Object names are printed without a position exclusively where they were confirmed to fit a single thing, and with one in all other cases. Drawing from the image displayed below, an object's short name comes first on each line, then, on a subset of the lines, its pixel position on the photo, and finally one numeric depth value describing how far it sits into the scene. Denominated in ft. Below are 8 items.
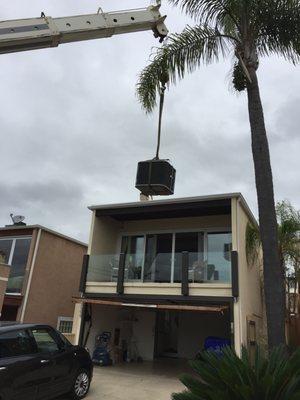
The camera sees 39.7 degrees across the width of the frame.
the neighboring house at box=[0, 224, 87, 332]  57.11
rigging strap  34.49
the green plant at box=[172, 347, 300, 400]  17.08
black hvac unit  40.98
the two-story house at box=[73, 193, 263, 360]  42.80
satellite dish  65.05
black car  22.79
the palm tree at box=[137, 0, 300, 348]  24.67
